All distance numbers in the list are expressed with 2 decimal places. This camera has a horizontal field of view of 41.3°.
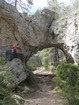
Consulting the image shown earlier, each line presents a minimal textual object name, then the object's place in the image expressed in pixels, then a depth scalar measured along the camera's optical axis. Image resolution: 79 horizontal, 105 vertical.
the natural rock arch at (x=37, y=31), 6.56
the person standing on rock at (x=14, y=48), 6.00
